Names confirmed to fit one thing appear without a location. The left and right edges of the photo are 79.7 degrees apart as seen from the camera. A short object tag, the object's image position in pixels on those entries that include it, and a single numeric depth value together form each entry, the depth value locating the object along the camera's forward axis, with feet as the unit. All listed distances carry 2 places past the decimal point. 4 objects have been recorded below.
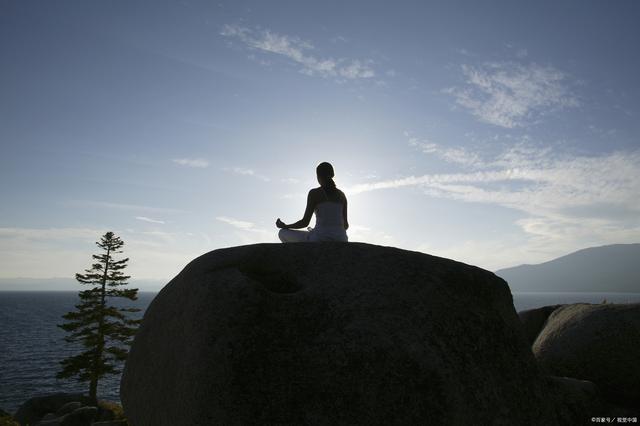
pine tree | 120.37
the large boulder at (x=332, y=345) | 13.11
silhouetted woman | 24.43
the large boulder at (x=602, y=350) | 23.59
